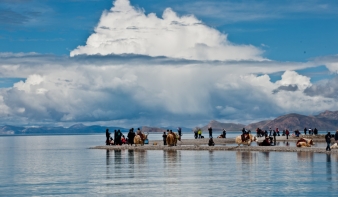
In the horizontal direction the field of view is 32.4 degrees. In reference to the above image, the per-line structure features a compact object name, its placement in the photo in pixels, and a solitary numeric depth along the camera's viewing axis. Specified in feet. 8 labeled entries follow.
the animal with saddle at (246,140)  245.61
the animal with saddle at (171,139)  256.73
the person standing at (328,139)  206.33
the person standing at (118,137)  270.46
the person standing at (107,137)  277.64
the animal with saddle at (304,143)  237.04
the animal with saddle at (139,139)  264.97
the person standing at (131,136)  260.40
